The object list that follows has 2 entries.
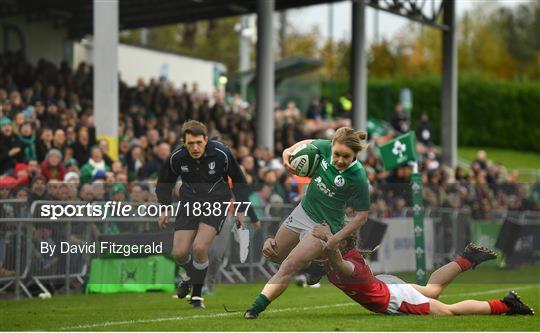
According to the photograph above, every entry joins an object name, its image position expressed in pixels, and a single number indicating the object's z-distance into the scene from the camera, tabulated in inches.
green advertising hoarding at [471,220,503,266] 927.0
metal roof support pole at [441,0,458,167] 1333.7
